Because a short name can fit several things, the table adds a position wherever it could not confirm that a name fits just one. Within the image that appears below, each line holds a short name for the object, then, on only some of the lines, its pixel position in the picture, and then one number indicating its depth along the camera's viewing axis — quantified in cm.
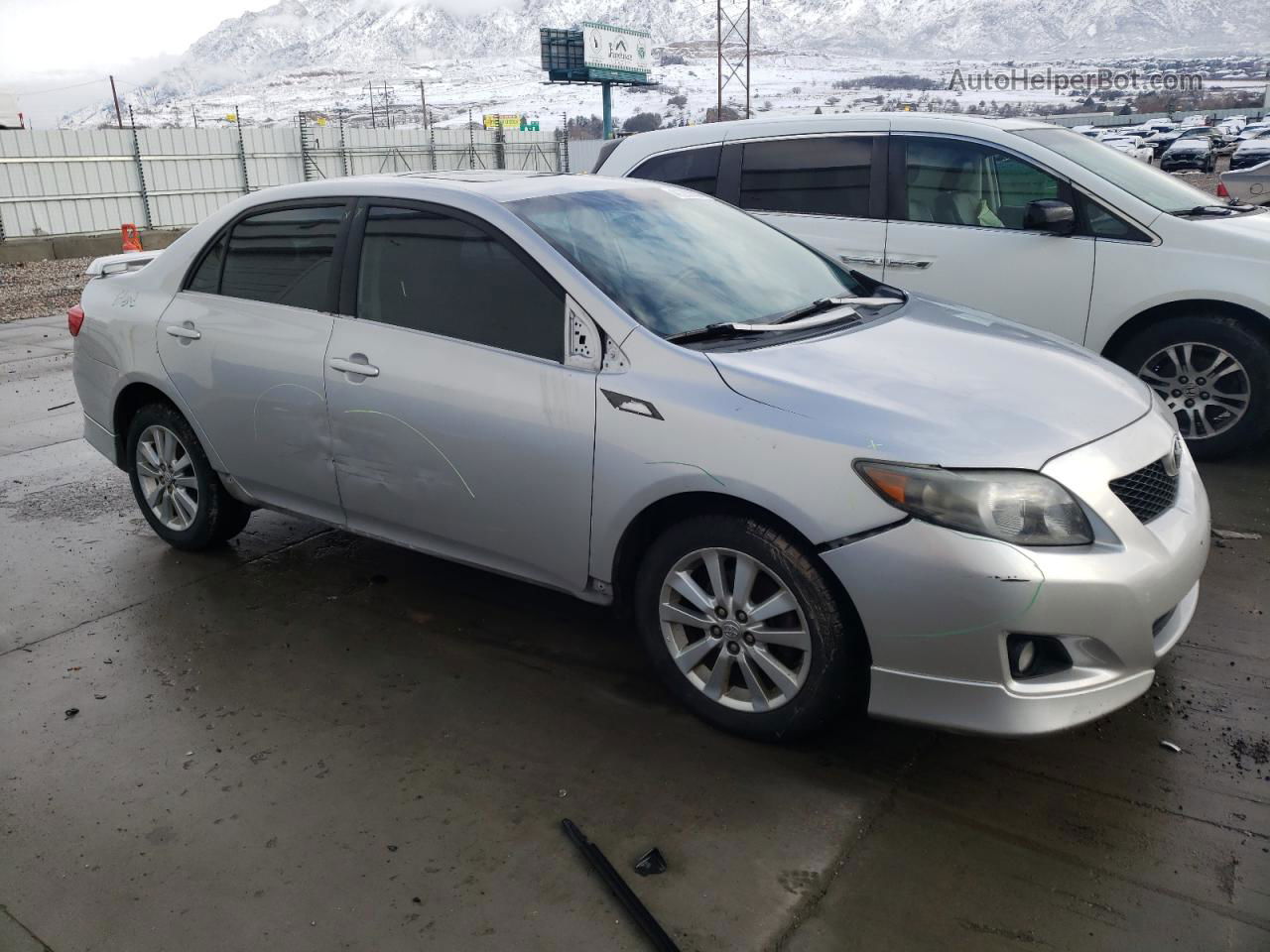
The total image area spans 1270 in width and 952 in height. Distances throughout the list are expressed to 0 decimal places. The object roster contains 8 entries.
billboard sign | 7338
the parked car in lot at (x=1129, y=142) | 4702
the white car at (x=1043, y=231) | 542
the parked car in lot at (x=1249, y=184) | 1494
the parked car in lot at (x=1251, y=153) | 3516
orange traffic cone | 1552
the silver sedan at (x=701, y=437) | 272
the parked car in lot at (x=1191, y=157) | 3959
